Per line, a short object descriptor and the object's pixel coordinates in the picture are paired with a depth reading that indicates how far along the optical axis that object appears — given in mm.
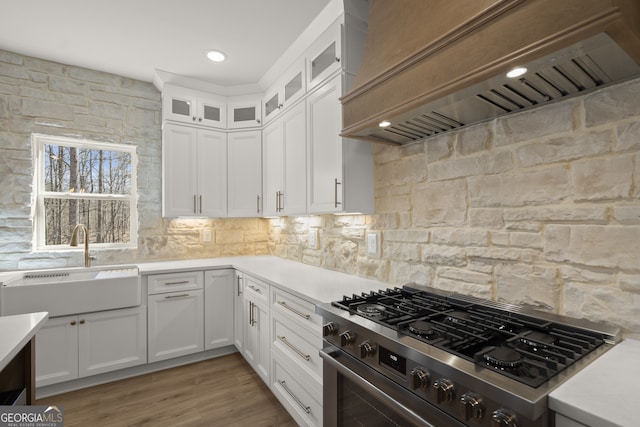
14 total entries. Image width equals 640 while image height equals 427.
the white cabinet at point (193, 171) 3146
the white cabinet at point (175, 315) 2762
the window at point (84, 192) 2916
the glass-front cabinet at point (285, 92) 2578
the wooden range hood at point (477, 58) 851
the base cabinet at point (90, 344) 2365
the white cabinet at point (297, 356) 1724
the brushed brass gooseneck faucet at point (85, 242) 2795
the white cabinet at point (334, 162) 2082
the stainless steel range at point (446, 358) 833
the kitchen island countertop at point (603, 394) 684
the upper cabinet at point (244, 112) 3363
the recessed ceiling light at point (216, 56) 2748
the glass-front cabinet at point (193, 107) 3160
